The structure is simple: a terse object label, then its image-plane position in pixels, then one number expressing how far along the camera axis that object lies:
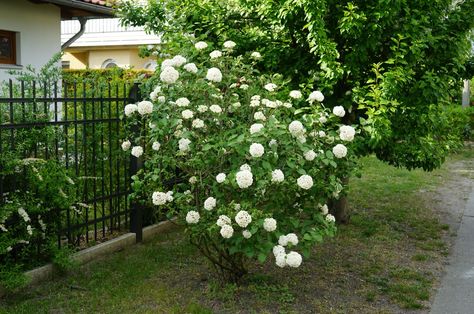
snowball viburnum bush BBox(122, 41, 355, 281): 4.08
